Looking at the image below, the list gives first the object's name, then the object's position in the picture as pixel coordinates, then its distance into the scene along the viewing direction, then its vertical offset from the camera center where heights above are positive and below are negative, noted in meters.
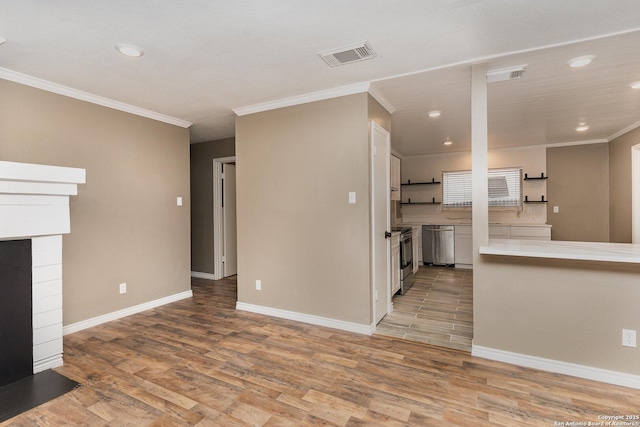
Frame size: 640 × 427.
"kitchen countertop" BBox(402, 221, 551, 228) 5.95 -0.27
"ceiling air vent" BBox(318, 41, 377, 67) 2.37 +1.24
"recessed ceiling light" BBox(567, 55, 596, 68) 2.53 +1.22
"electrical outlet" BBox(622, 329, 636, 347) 2.20 -0.90
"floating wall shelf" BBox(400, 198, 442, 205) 7.07 +0.20
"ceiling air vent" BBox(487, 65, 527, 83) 2.71 +1.20
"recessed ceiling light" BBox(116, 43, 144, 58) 2.33 +1.26
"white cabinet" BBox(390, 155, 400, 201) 4.96 +0.56
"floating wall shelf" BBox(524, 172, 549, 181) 6.01 +0.63
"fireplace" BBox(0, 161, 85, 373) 2.23 -0.16
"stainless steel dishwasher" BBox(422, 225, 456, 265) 6.50 -0.70
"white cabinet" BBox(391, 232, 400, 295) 4.04 -0.68
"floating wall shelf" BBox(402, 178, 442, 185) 7.00 +0.65
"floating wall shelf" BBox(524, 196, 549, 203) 6.07 +0.19
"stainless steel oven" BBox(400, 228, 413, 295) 4.50 -0.72
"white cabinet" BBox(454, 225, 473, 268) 6.34 -0.71
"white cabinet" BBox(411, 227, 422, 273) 5.47 -0.61
